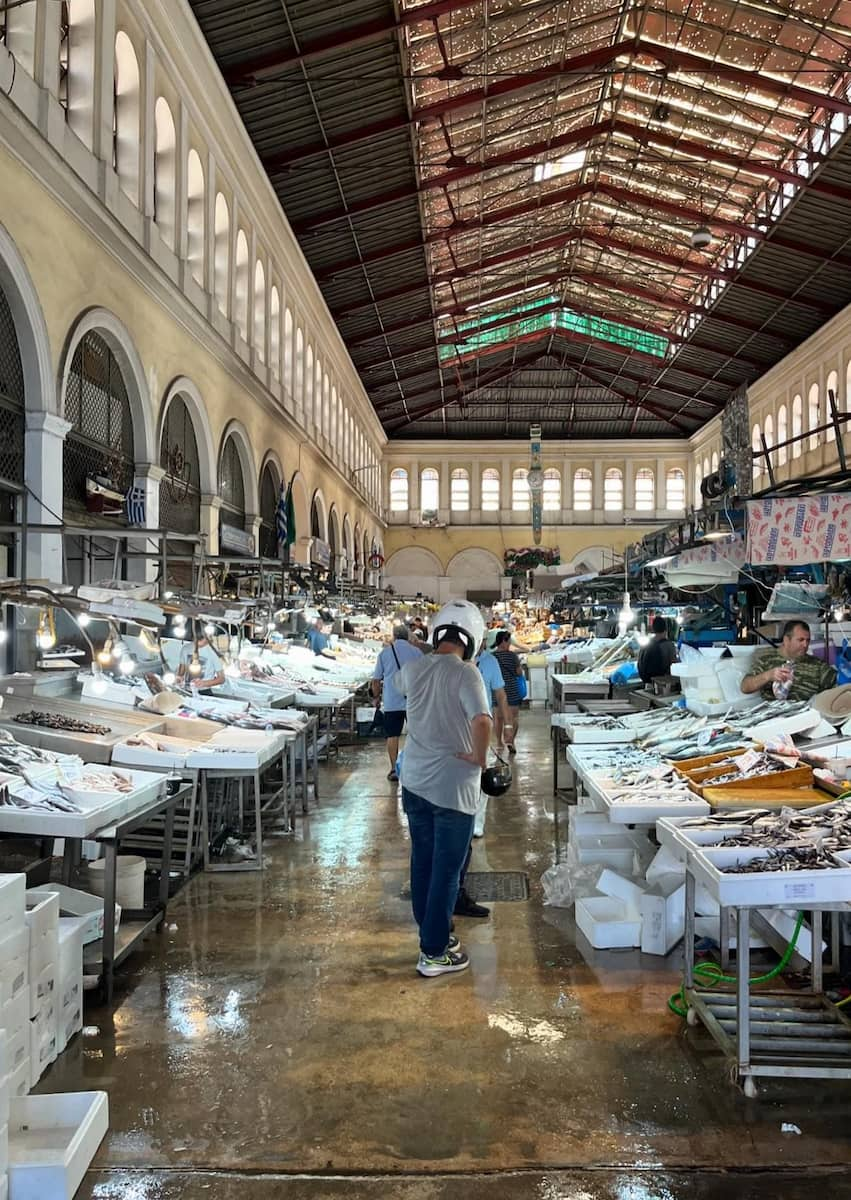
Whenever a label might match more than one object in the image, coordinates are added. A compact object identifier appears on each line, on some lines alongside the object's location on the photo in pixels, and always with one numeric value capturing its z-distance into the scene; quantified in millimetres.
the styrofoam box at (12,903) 3262
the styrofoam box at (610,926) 5188
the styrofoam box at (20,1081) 3286
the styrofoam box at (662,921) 5094
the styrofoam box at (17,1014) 3327
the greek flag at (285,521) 17906
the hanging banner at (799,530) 6293
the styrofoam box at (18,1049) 3293
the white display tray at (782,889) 3430
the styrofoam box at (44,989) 3666
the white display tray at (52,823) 4441
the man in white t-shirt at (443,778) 4832
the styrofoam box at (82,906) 4809
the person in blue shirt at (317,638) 14836
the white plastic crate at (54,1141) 2859
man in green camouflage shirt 6535
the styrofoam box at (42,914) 3652
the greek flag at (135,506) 11227
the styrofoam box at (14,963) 3287
